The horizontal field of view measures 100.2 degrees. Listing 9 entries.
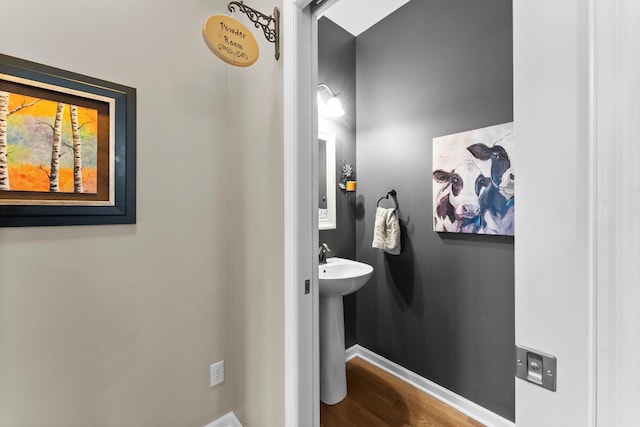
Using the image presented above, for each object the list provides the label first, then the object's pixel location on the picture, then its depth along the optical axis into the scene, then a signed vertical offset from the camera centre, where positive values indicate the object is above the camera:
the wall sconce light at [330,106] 2.11 +0.85
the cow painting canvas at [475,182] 1.51 +0.19
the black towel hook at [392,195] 2.12 +0.14
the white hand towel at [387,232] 2.02 -0.15
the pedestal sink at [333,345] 1.82 -0.93
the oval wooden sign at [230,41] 0.93 +0.63
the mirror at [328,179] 2.20 +0.27
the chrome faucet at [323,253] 2.07 -0.32
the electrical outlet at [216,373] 1.48 -0.90
